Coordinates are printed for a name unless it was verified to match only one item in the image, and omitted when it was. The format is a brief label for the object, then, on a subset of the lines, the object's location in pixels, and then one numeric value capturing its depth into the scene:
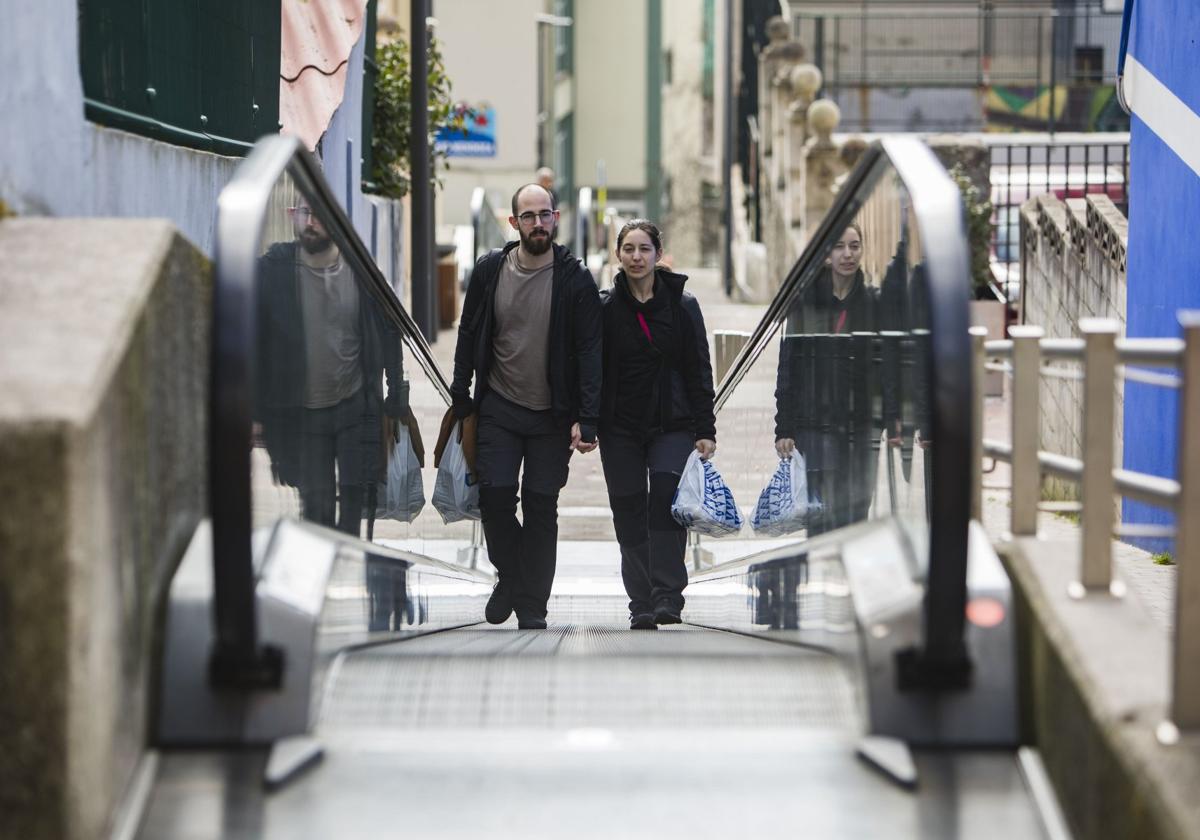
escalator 7.86
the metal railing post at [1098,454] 8.35
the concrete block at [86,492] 6.94
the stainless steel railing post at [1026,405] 9.37
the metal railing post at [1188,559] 7.21
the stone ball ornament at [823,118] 41.28
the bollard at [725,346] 21.16
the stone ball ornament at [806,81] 44.81
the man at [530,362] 13.77
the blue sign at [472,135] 36.34
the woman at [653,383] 14.27
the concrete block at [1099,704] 6.89
